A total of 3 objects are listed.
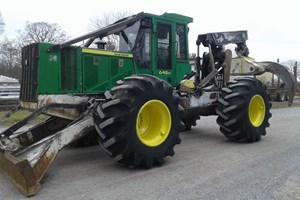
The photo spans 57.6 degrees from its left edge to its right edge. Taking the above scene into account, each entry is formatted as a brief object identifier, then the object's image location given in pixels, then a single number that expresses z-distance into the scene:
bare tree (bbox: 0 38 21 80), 33.87
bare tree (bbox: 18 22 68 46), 36.09
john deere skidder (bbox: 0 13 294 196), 4.32
